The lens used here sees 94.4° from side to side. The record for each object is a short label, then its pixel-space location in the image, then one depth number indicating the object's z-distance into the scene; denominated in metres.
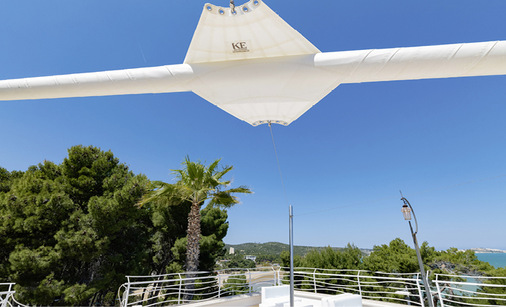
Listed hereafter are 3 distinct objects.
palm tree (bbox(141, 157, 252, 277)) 7.49
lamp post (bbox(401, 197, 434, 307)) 5.82
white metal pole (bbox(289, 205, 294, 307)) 2.66
